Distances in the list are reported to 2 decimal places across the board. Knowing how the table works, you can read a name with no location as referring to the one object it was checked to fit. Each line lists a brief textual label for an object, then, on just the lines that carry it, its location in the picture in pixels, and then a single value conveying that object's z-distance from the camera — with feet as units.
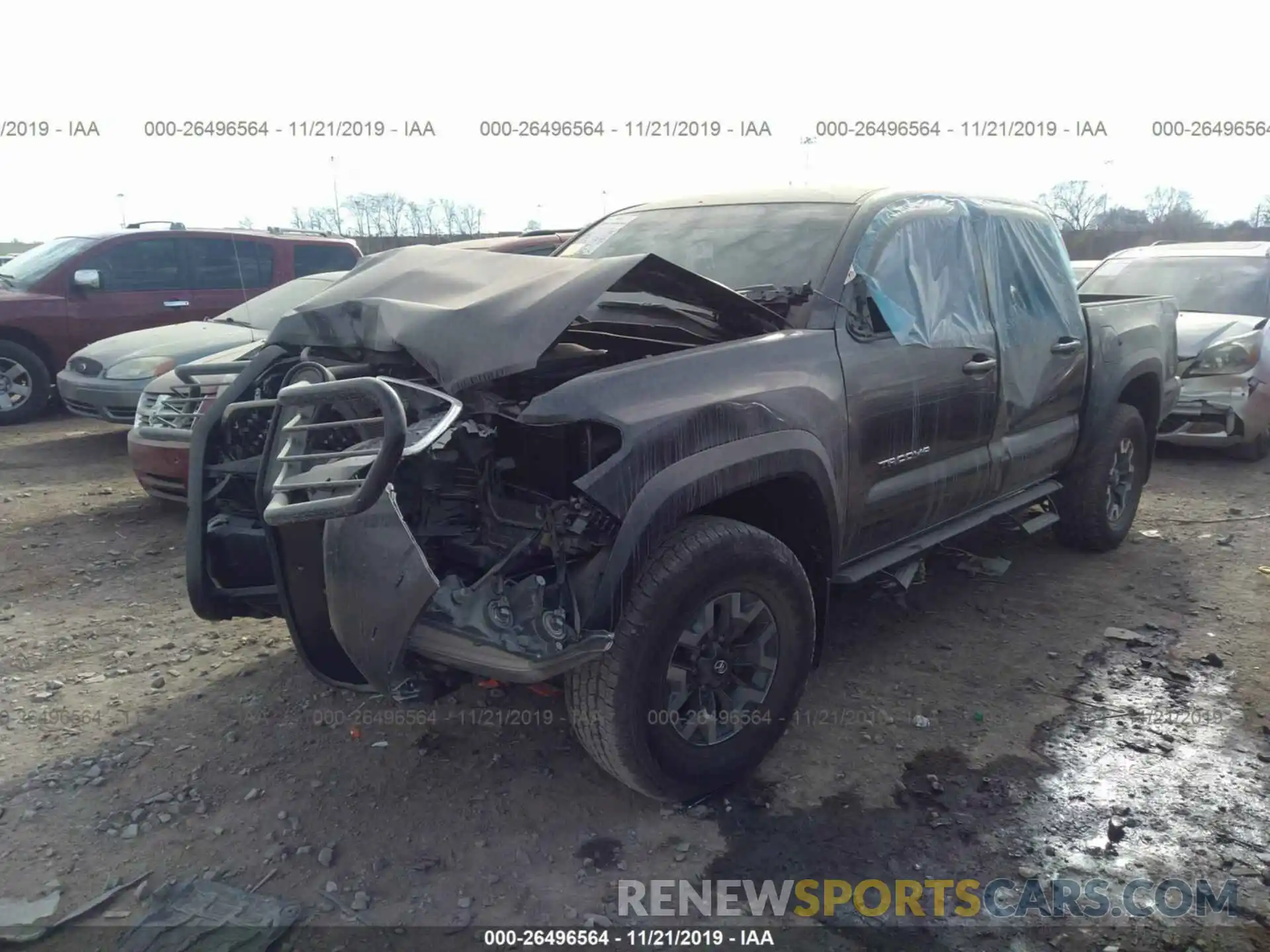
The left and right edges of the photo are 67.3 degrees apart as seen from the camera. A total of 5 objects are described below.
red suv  30.25
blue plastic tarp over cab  12.12
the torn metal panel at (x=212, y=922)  8.09
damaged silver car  24.53
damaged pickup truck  8.38
